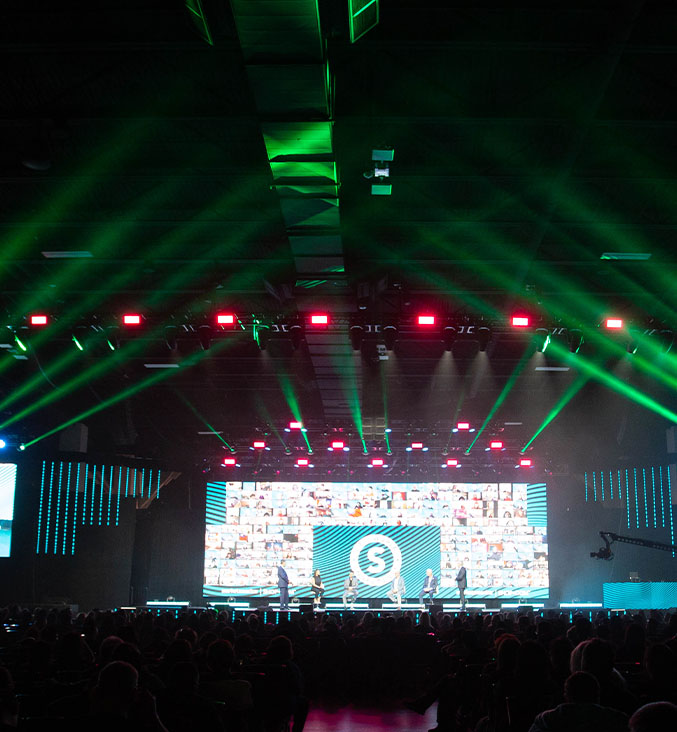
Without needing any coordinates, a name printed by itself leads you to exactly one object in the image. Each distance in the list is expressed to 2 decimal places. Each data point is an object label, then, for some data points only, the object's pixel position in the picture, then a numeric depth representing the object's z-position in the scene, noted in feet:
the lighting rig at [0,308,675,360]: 44.27
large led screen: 89.20
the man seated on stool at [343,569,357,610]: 86.28
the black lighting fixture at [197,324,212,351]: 45.55
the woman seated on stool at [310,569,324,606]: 82.50
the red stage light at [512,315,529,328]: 43.73
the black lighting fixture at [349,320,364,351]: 45.27
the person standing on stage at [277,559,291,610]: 79.25
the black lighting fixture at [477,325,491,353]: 45.03
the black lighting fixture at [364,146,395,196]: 28.81
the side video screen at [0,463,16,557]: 66.74
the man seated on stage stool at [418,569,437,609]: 82.58
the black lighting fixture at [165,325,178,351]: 46.16
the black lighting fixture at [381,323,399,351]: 44.21
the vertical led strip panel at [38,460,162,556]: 71.56
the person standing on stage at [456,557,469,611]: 78.92
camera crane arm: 71.82
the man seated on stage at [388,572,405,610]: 84.88
